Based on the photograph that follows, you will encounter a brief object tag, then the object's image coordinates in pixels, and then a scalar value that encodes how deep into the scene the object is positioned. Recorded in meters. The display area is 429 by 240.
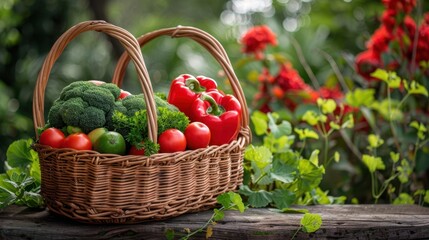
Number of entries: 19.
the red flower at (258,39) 3.08
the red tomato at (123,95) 1.93
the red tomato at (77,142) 1.61
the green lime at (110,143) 1.61
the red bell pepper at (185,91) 1.96
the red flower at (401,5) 2.78
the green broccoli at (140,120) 1.63
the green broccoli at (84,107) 1.67
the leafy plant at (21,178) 1.82
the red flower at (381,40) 2.94
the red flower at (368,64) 2.91
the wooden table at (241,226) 1.68
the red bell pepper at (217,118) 1.88
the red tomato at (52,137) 1.67
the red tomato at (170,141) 1.68
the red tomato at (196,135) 1.75
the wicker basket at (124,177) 1.62
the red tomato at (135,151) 1.67
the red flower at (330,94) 2.90
